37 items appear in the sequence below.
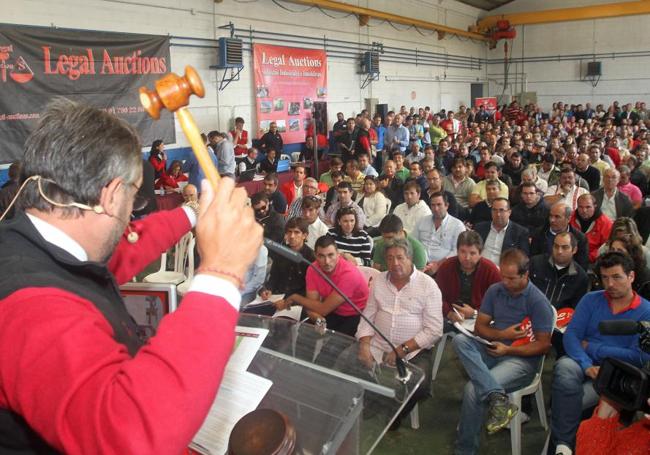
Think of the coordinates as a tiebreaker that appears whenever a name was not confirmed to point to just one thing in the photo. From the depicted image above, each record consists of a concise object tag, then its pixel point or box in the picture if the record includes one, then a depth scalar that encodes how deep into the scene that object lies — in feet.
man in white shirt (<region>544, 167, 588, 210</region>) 19.89
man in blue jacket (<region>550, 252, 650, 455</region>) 9.32
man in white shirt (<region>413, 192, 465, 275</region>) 16.70
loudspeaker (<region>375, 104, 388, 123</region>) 45.27
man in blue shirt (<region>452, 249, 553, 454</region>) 9.58
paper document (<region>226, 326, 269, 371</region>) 4.46
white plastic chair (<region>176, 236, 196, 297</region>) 15.12
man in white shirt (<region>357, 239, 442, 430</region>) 11.02
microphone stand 4.26
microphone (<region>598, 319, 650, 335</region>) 6.18
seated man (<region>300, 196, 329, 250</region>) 17.34
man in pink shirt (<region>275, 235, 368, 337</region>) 12.41
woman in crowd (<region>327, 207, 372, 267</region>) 16.51
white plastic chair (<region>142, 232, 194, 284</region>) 15.78
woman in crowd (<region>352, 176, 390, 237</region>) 21.21
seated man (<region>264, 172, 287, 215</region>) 21.25
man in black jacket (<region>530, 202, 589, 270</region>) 14.48
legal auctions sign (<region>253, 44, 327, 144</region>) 34.35
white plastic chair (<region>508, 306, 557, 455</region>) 9.55
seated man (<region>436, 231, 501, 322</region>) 12.54
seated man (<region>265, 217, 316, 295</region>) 14.07
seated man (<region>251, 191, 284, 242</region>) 16.92
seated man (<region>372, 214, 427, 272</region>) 14.78
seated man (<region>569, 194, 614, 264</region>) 16.24
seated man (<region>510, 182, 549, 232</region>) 17.89
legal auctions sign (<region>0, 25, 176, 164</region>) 21.11
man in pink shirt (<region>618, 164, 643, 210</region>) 20.33
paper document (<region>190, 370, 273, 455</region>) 3.92
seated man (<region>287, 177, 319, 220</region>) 20.24
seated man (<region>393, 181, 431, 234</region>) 19.20
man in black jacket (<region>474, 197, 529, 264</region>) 15.60
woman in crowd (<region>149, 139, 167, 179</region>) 25.17
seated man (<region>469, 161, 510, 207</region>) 21.67
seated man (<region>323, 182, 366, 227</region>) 18.40
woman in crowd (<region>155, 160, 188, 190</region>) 25.36
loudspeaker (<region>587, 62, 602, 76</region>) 61.52
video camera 6.04
